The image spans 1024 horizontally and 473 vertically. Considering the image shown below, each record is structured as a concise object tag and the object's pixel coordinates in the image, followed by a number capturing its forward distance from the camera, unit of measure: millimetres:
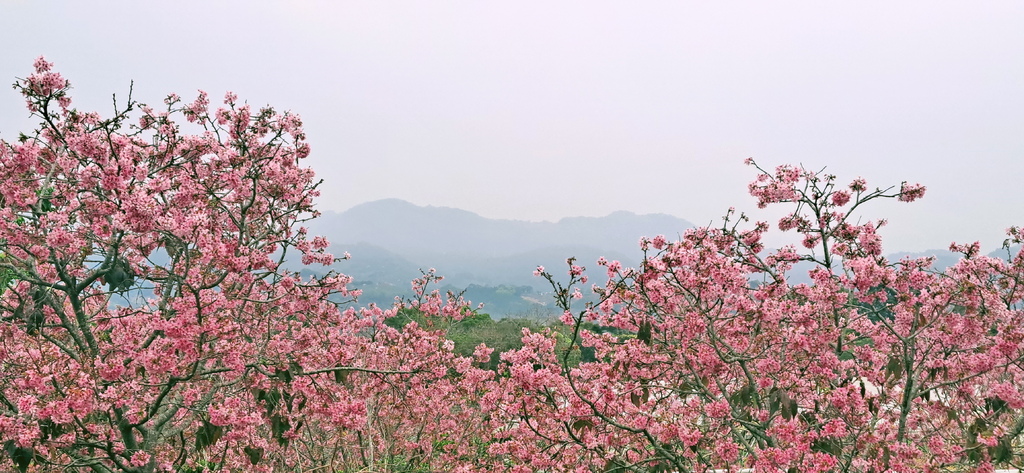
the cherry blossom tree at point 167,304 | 4027
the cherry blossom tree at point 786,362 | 4324
